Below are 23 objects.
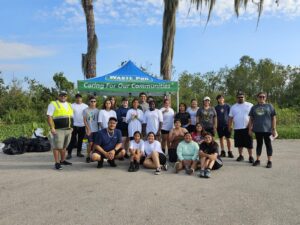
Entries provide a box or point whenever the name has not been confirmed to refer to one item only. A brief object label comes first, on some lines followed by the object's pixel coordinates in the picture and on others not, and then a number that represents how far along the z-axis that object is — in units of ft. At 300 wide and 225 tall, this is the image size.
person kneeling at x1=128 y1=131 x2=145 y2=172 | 17.36
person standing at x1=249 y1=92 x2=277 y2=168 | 17.91
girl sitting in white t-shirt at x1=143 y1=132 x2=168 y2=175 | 17.25
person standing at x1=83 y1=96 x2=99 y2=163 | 19.65
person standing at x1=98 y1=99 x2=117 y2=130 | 19.29
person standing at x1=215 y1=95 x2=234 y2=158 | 20.54
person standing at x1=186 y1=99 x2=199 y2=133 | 20.19
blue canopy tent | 25.22
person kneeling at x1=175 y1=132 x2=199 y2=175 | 17.00
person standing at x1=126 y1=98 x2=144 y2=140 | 19.65
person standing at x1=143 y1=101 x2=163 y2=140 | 19.63
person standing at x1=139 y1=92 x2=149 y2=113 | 20.74
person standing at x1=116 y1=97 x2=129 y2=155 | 20.47
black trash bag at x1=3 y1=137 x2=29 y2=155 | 23.32
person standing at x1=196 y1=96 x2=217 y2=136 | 19.45
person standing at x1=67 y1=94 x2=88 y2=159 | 20.69
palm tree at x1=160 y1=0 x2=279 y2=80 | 29.09
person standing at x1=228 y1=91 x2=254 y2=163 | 19.38
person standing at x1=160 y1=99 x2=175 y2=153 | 20.40
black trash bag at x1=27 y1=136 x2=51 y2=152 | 24.47
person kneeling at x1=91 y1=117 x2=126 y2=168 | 17.94
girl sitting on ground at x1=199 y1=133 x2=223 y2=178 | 16.59
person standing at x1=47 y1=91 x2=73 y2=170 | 17.59
